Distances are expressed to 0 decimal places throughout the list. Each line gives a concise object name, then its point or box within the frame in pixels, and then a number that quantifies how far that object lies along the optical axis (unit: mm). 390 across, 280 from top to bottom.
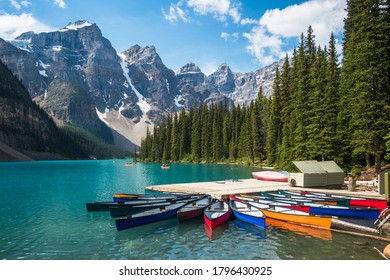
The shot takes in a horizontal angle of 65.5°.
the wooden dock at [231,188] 29953
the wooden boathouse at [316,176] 34000
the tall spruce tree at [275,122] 80125
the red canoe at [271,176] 43406
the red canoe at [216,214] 19494
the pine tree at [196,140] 129812
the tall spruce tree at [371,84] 36844
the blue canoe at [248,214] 19925
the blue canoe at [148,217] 19750
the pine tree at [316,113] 45406
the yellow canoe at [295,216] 19547
